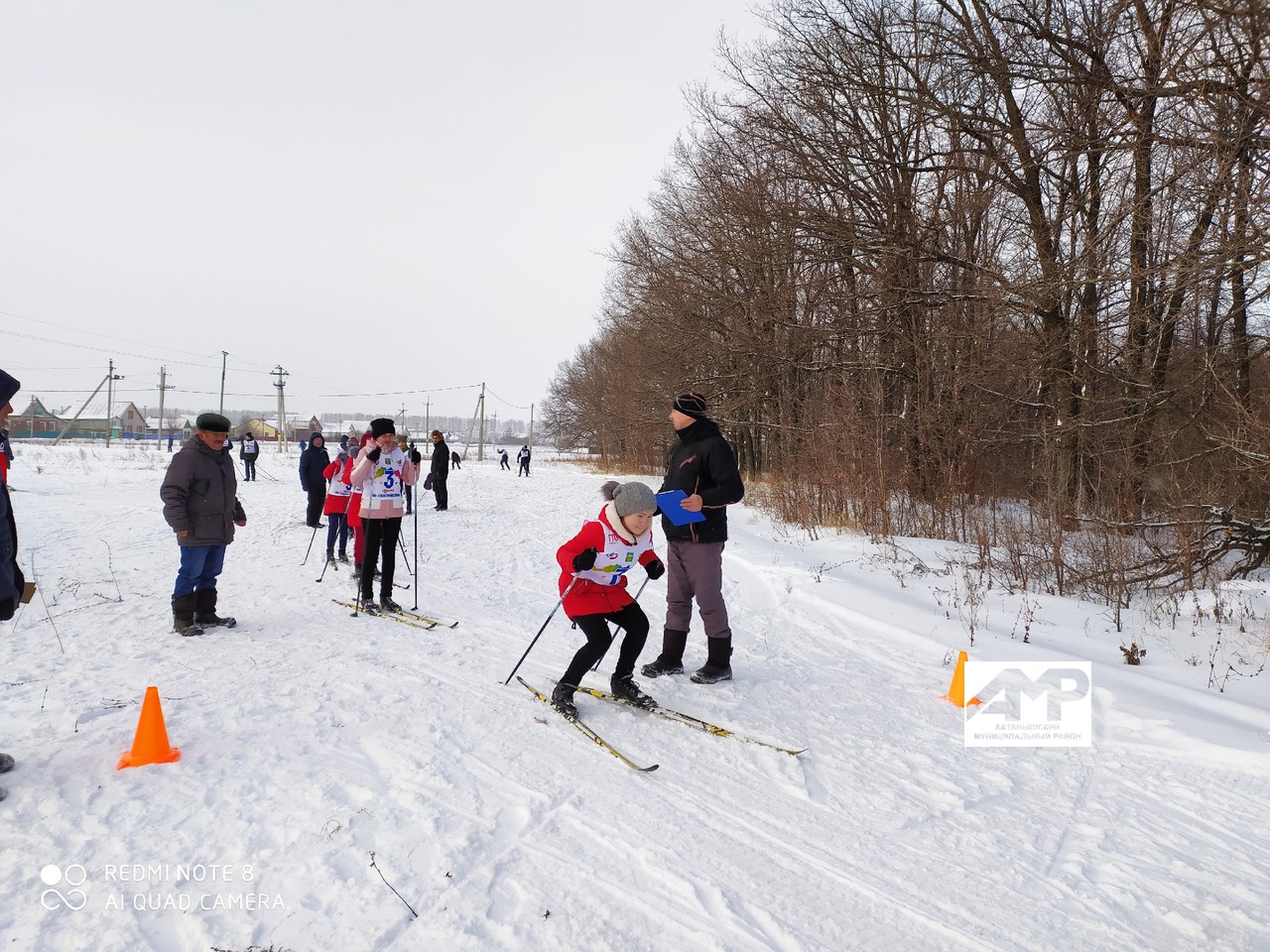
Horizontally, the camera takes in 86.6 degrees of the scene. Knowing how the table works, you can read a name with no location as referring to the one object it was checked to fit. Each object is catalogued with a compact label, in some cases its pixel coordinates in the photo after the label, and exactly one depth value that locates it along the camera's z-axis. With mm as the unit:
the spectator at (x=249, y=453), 23000
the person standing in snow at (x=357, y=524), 7570
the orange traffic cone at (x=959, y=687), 4832
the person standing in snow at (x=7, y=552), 3285
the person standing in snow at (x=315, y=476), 12398
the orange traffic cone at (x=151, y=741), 3371
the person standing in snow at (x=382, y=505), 6836
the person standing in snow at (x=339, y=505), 9266
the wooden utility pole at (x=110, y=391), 60569
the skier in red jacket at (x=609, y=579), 4324
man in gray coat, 5836
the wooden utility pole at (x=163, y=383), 64875
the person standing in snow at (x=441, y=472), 16870
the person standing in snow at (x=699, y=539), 4977
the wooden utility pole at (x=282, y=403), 54494
